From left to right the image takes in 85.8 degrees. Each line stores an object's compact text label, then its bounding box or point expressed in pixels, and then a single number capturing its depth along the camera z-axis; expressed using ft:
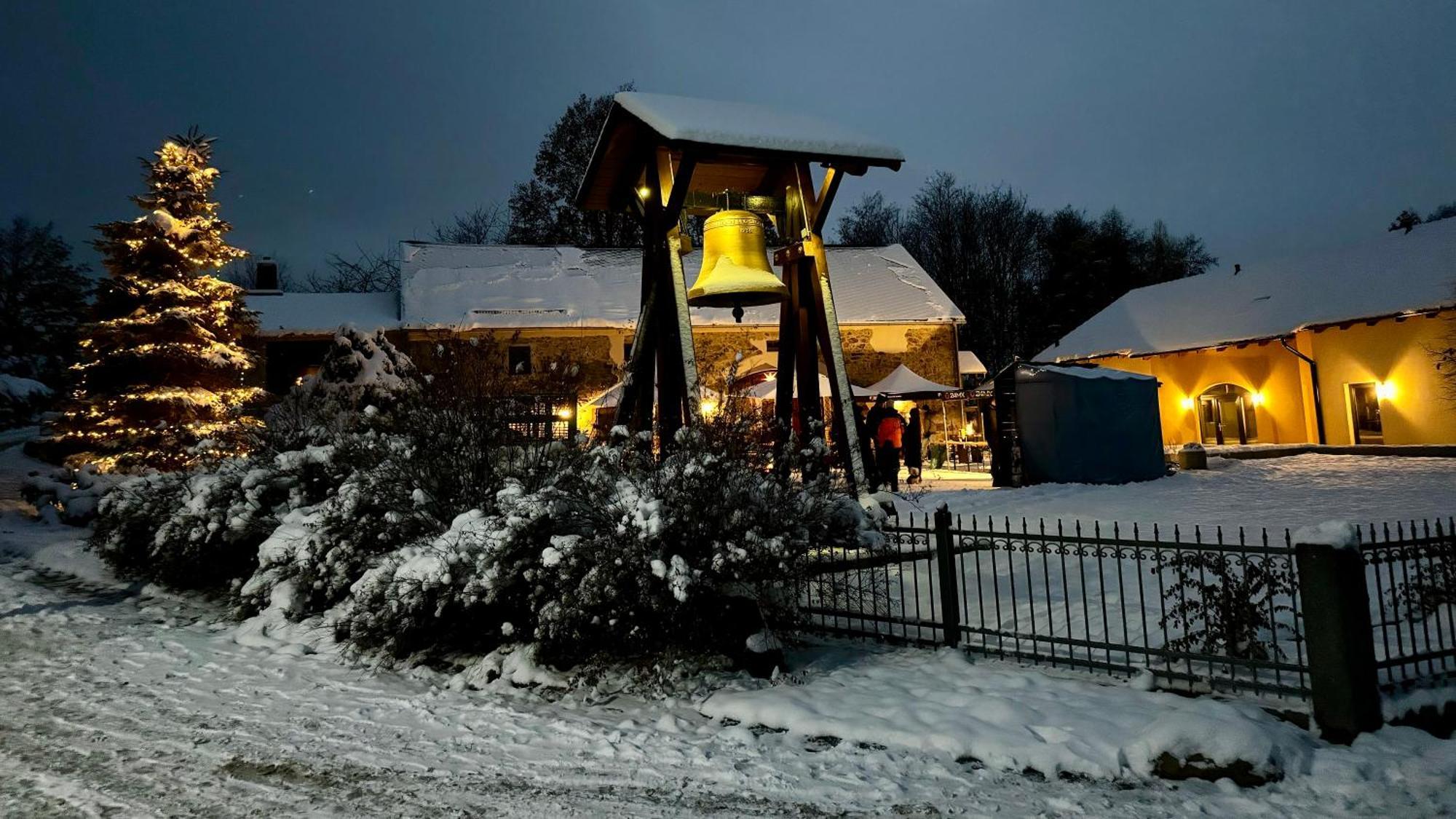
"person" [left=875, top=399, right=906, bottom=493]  45.75
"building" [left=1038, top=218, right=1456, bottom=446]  58.08
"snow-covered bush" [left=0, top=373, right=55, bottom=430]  98.22
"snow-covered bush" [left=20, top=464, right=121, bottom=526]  46.85
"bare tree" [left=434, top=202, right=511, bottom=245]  120.37
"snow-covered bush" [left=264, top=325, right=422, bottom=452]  39.81
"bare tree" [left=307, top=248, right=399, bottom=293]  124.98
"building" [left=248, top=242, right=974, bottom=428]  73.82
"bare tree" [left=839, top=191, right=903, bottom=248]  140.15
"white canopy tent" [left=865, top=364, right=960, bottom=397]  63.87
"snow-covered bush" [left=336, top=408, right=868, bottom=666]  15.71
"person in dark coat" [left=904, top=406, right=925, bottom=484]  54.80
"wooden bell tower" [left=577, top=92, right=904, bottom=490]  23.20
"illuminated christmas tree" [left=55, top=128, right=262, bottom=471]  49.57
